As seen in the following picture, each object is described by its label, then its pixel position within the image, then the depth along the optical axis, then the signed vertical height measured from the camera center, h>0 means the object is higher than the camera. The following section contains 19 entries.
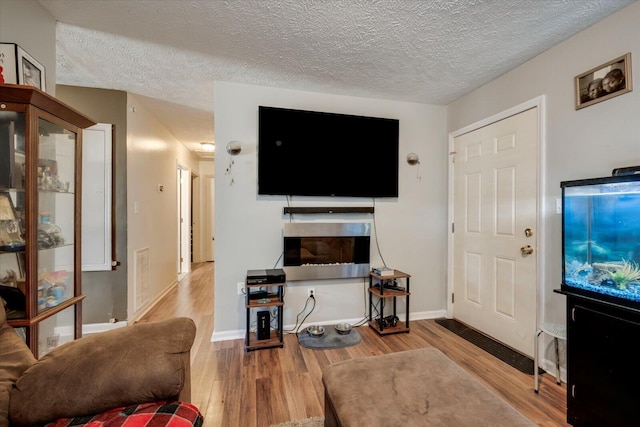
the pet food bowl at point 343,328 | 2.66 -1.14
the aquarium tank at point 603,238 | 1.29 -0.13
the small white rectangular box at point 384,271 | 2.70 -0.58
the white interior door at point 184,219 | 5.16 -0.11
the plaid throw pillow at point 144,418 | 0.93 -0.73
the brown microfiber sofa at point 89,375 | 0.97 -0.61
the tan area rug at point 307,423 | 1.51 -1.19
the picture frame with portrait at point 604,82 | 1.63 +0.85
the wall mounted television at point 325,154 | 2.64 +0.62
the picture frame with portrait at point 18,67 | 1.38 +0.81
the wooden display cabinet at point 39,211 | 1.28 +0.02
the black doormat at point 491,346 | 2.14 -1.20
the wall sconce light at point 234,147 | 2.49 +0.62
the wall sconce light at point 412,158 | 2.99 +0.62
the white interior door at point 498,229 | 2.23 -0.15
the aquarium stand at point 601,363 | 1.27 -0.77
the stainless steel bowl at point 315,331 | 2.59 -1.14
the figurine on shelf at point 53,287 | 1.46 -0.41
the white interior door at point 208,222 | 6.61 -0.20
